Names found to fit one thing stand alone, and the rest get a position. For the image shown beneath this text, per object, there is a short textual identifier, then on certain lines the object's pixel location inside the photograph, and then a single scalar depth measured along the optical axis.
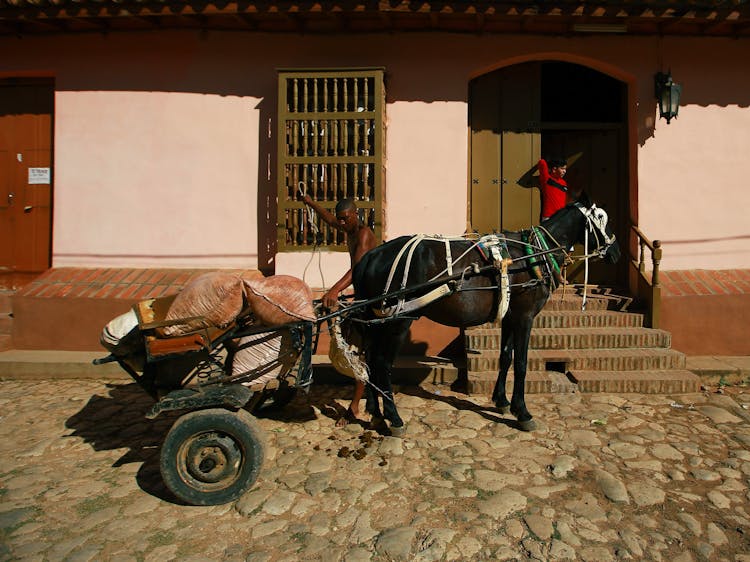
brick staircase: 5.23
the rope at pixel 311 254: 6.33
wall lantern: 6.34
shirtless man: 4.56
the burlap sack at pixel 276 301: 3.50
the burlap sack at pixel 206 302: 3.33
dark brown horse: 4.17
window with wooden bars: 6.31
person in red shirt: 6.39
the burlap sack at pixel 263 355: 3.63
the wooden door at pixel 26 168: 7.18
